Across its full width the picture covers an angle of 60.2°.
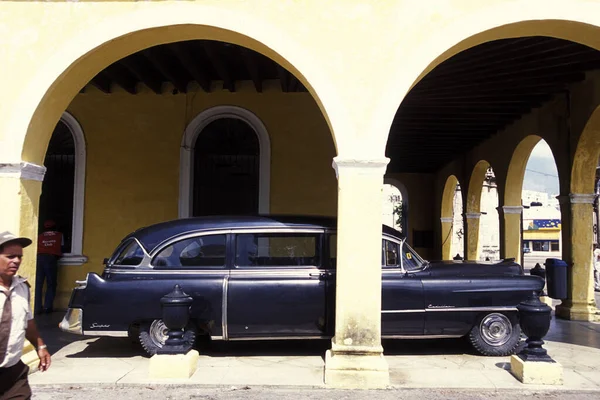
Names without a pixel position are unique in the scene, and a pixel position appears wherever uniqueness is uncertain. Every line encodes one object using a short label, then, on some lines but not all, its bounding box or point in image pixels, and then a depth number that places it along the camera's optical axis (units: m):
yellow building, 5.46
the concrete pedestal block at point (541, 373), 5.15
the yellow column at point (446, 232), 18.16
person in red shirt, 8.66
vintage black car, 5.87
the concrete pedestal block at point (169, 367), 5.23
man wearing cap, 2.96
